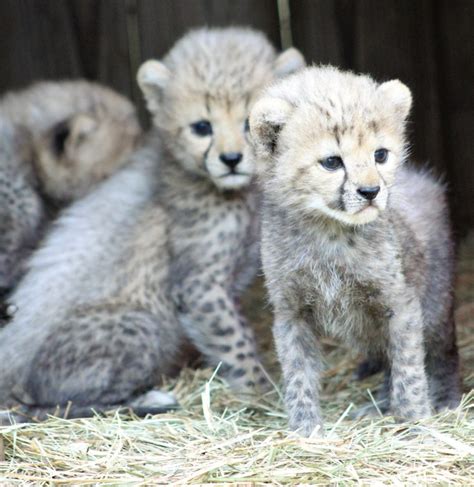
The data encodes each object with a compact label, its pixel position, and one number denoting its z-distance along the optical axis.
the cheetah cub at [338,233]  6.71
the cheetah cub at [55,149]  10.78
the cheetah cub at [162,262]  8.79
